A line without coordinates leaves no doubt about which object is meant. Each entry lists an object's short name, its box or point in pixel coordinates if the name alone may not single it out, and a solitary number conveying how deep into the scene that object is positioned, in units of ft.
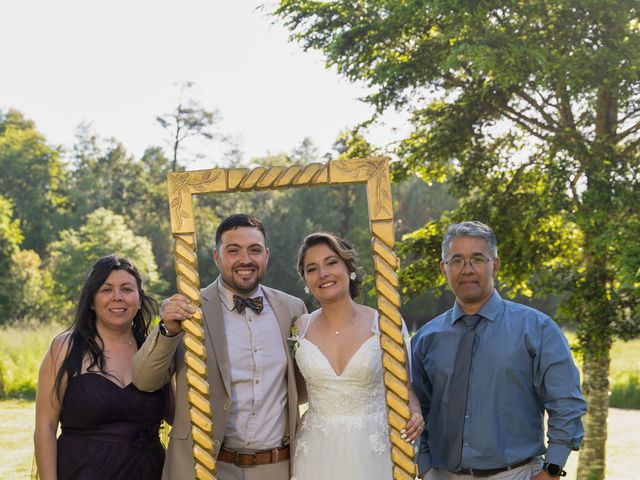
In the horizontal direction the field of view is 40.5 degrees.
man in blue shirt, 14.01
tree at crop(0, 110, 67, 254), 154.61
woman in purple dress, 15.26
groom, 14.97
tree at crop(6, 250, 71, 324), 117.60
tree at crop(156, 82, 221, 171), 140.15
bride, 15.14
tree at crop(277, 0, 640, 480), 33.04
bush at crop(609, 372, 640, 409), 70.44
